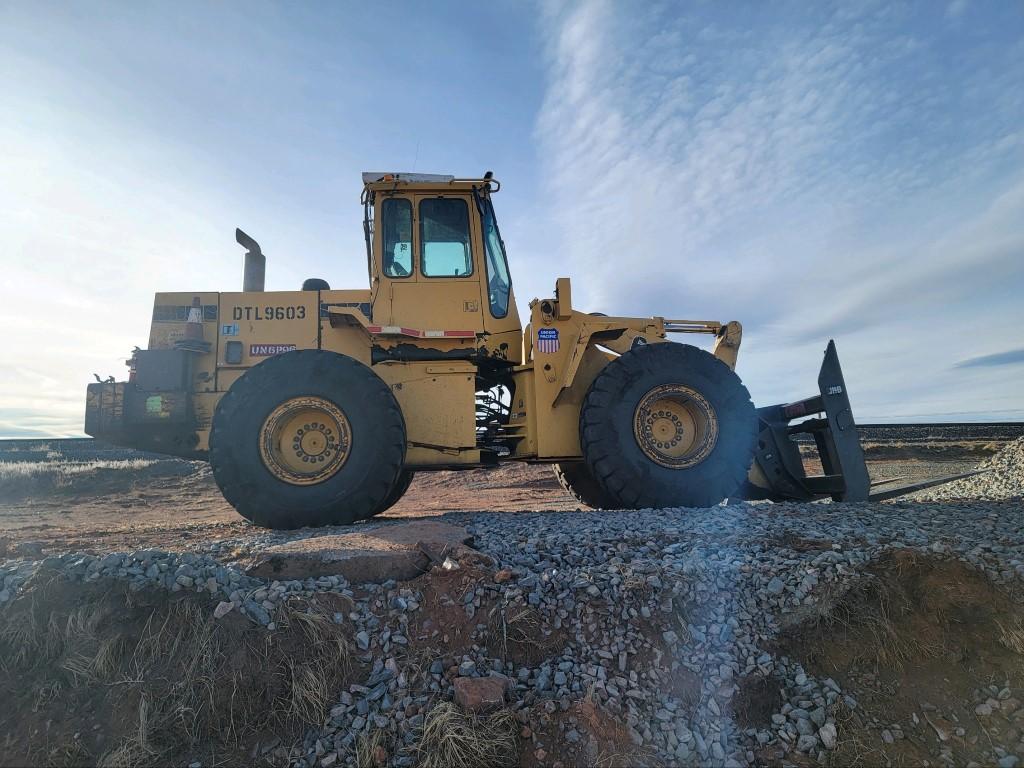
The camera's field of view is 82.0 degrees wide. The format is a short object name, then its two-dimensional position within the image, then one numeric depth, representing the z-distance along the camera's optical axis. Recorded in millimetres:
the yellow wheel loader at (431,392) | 5852
